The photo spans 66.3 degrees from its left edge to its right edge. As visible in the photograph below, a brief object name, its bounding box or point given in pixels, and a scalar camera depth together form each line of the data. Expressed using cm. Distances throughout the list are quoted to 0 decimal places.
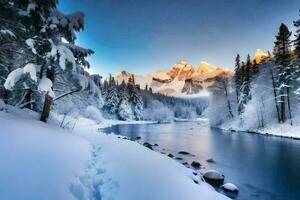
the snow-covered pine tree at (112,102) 6768
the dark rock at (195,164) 1653
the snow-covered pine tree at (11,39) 992
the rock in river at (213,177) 1280
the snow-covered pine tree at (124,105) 6781
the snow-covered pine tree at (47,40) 914
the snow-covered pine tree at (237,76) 4538
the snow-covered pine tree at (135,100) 7356
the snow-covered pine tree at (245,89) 4153
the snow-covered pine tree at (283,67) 3162
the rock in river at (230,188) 1156
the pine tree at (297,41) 2902
